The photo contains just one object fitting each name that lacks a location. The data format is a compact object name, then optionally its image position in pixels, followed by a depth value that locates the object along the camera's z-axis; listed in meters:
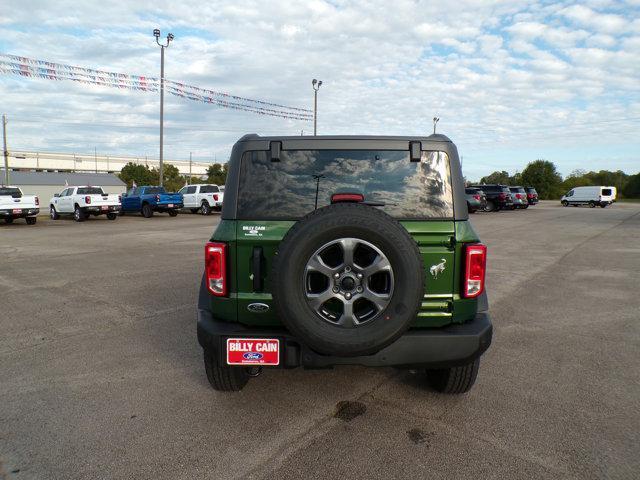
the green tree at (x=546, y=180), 91.31
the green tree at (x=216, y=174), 97.56
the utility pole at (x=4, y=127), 53.17
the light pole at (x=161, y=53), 30.77
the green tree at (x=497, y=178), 123.75
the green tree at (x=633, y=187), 94.56
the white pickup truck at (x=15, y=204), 20.53
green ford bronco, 2.82
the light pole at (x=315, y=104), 35.28
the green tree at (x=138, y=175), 104.69
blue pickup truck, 26.23
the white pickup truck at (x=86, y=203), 23.20
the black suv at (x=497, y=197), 33.72
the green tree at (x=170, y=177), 97.69
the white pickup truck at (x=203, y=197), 28.78
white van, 46.31
